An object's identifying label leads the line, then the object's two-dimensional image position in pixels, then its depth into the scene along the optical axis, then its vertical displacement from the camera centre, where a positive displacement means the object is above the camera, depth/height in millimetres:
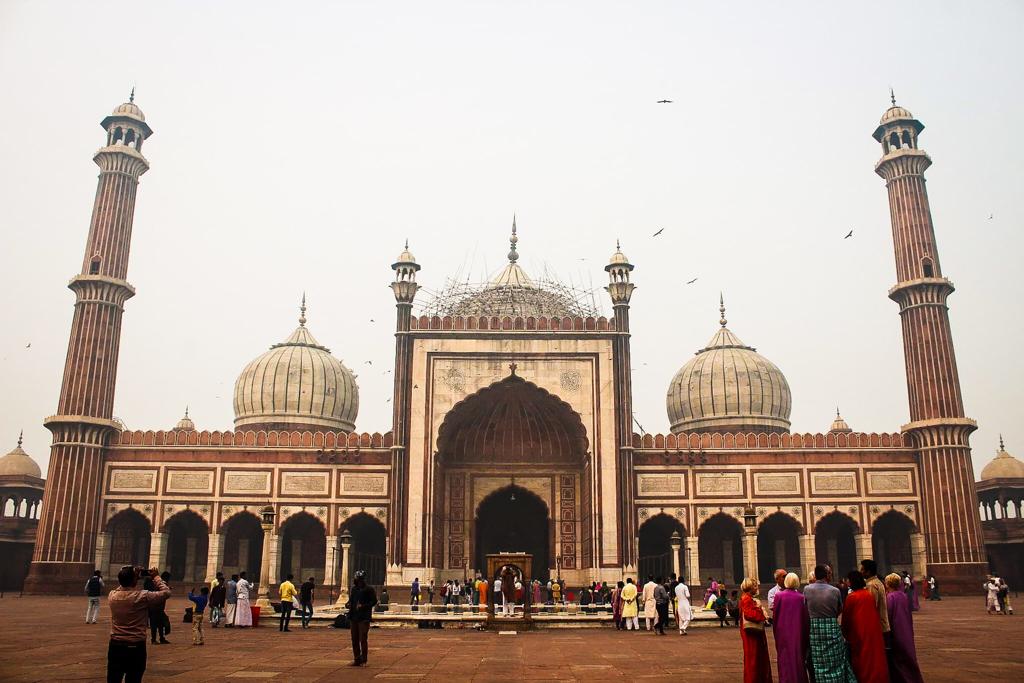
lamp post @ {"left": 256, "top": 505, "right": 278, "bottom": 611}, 21766 +251
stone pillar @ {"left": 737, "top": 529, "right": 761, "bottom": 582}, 23219 +264
